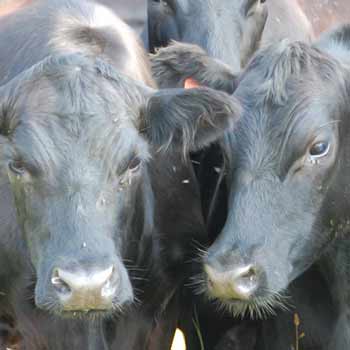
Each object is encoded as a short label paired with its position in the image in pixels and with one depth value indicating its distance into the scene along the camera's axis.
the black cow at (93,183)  11.36
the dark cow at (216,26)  16.16
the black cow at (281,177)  11.56
